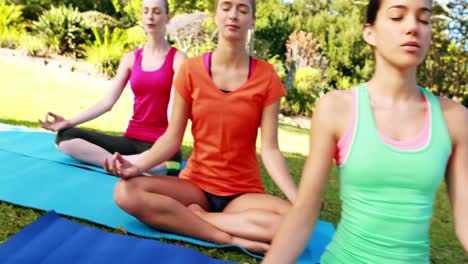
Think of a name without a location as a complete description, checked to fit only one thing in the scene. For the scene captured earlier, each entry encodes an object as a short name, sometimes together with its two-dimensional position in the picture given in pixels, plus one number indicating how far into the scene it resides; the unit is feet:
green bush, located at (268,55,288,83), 50.11
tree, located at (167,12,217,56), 45.75
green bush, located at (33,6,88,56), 42.32
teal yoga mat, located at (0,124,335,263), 10.07
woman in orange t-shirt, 9.37
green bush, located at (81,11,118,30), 50.11
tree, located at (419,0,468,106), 40.27
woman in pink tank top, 13.01
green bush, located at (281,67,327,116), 43.83
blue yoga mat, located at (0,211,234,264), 8.20
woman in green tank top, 4.21
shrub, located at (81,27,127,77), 40.37
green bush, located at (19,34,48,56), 40.52
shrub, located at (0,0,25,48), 41.09
